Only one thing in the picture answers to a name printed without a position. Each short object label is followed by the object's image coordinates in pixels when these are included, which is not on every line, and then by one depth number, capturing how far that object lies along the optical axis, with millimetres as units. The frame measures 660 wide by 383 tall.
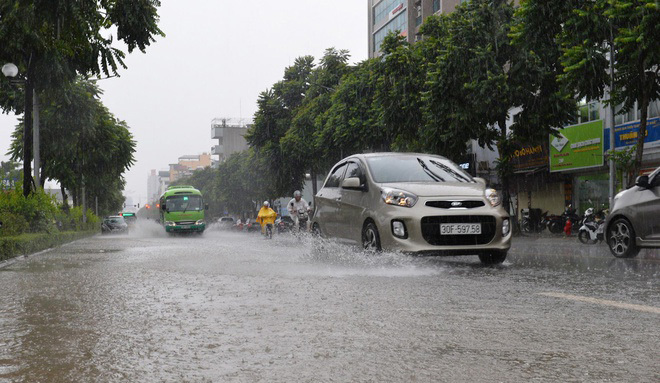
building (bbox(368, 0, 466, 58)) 52938
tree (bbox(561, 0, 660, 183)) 16922
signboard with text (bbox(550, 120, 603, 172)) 29812
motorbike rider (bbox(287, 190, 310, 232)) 19812
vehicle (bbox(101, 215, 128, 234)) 51125
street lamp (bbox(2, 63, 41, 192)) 26422
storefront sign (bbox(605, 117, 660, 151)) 26312
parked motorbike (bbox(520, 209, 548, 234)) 31359
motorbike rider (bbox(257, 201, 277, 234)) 27547
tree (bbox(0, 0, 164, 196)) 19219
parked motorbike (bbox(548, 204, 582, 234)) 28516
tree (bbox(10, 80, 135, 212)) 32062
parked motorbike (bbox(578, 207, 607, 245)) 19375
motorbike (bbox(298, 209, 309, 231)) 19892
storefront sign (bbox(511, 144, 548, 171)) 34688
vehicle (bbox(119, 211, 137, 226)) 80062
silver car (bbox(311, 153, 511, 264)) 9258
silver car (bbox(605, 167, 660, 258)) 10867
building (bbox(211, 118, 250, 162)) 151250
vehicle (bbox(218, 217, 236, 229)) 71038
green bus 41000
